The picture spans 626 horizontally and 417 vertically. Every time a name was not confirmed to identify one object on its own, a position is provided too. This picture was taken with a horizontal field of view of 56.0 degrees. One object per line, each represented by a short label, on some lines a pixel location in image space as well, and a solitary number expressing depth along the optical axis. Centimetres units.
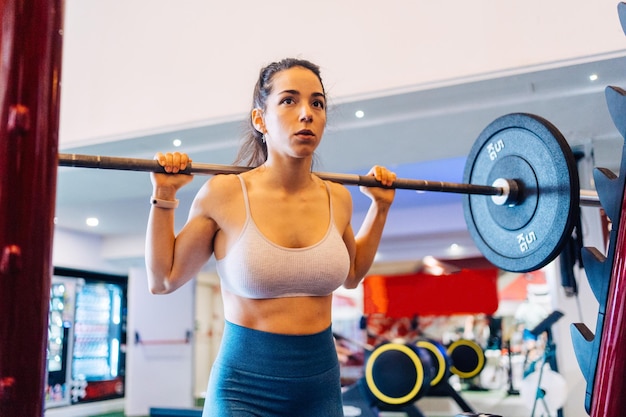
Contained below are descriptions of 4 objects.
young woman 130
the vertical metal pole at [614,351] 68
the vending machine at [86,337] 822
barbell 179
